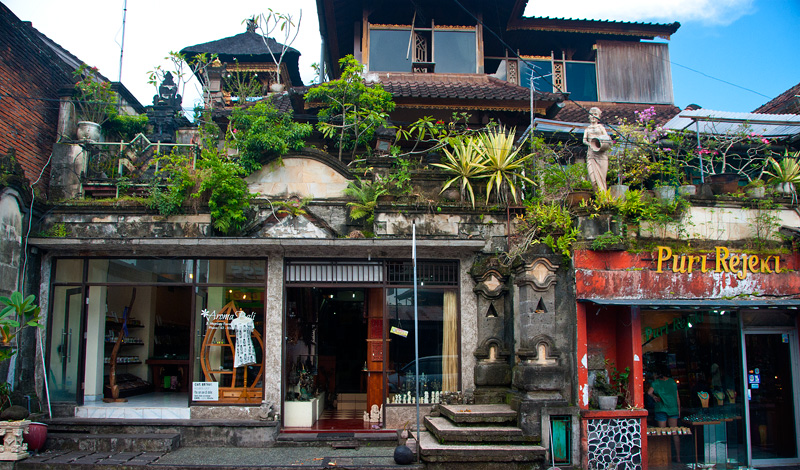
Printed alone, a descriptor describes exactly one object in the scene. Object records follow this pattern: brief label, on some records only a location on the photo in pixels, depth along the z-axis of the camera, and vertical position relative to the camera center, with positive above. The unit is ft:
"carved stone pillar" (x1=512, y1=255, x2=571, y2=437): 28.71 -1.99
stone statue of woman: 31.07 +8.94
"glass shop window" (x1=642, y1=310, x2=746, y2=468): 30.30 -4.33
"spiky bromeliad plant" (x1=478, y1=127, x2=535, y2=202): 33.22 +8.89
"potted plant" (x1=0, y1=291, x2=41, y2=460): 27.45 -2.12
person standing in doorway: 30.35 -5.04
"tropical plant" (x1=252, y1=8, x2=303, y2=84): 42.50 +22.13
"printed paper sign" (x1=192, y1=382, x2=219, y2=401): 32.48 -4.77
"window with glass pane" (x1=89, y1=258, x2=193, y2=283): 33.83 +2.45
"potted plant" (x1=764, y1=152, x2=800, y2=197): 33.58 +8.11
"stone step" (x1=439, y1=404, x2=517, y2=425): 29.09 -5.58
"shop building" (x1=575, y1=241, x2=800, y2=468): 29.63 -1.86
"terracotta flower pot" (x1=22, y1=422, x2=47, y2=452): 28.55 -6.55
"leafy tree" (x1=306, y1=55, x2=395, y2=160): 36.27 +13.71
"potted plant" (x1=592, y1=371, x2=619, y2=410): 28.66 -4.38
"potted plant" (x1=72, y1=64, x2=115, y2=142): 37.42 +14.41
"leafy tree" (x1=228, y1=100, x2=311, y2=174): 32.91 +10.32
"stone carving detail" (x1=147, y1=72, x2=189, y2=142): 44.00 +15.68
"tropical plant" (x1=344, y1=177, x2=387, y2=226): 32.58 +6.60
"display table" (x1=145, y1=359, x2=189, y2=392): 41.75 -4.60
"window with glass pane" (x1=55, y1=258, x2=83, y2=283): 33.73 +2.49
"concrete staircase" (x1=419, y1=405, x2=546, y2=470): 27.07 -6.74
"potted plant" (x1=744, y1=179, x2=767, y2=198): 32.65 +7.20
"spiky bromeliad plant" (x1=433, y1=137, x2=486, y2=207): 33.24 +8.73
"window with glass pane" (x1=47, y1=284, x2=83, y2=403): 32.83 -2.08
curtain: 32.81 -2.16
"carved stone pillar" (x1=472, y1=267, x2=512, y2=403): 32.09 -1.71
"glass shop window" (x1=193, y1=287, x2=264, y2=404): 32.81 -1.99
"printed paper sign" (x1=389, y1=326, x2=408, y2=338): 33.12 -1.27
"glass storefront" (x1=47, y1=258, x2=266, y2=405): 32.91 -0.68
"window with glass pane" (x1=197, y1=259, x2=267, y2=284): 33.58 +2.37
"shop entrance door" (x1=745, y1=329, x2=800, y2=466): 31.19 -4.90
